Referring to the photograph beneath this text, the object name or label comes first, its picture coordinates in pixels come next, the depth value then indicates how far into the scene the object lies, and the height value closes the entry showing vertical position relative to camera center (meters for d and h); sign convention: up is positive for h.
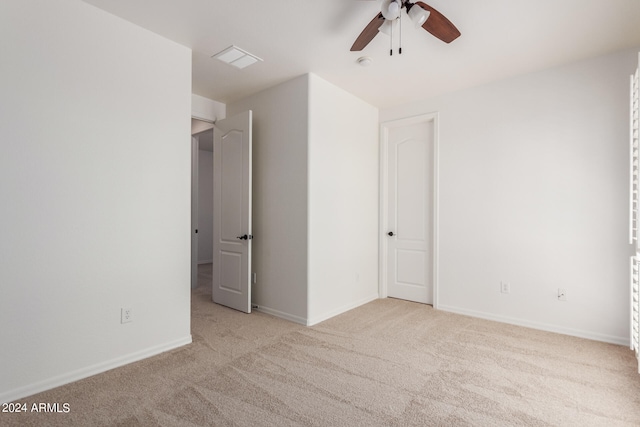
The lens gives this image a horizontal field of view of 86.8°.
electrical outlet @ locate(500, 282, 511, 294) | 3.60 -0.82
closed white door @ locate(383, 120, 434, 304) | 4.32 +0.01
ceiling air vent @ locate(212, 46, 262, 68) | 2.99 +1.41
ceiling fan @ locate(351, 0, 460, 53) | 2.04 +1.22
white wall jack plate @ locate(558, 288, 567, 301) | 3.28 -0.81
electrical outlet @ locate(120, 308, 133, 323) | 2.53 -0.79
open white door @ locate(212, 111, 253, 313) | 3.85 -0.01
